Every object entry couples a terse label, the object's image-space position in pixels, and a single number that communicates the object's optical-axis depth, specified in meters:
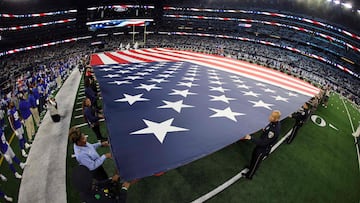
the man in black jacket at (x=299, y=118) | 8.05
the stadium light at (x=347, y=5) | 34.84
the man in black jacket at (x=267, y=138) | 5.01
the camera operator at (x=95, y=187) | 3.32
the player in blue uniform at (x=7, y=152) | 5.35
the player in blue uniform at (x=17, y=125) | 6.51
